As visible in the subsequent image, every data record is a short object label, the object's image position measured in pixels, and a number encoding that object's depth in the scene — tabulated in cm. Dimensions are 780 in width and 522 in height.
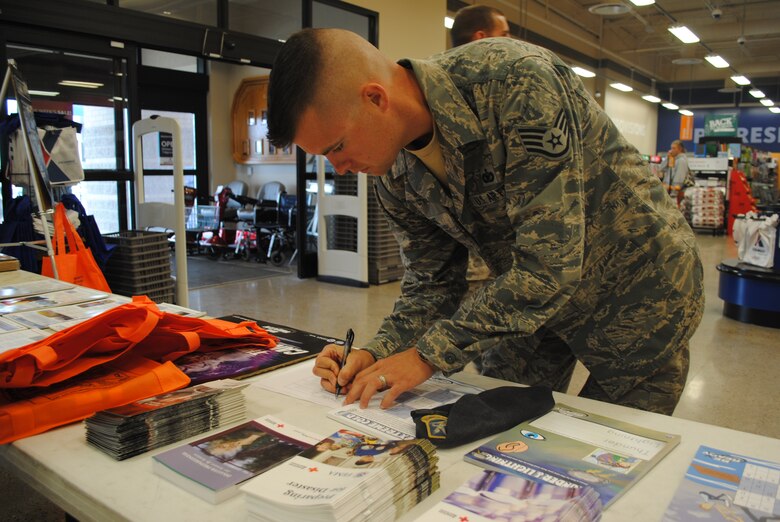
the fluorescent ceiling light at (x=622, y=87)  1582
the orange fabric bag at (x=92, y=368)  108
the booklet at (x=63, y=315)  164
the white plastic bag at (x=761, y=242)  519
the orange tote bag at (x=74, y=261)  309
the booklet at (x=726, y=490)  79
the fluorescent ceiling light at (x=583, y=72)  1389
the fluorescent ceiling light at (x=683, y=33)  1004
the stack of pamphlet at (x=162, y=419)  99
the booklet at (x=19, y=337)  141
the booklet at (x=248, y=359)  139
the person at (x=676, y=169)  1264
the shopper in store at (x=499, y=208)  104
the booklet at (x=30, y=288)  207
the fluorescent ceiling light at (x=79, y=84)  438
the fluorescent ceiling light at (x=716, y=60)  1247
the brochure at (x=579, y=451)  89
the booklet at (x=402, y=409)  107
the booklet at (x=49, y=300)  185
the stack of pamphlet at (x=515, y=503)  76
